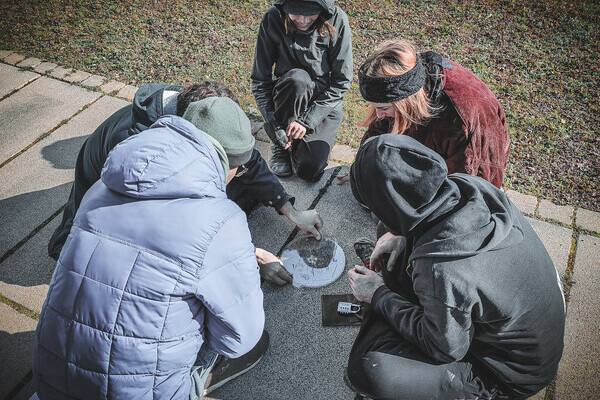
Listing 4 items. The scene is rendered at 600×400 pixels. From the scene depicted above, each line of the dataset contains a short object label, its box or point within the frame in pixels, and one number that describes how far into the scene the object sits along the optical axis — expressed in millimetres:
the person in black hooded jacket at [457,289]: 1576
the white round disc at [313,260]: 2725
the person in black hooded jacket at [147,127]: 2312
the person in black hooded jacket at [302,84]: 3191
